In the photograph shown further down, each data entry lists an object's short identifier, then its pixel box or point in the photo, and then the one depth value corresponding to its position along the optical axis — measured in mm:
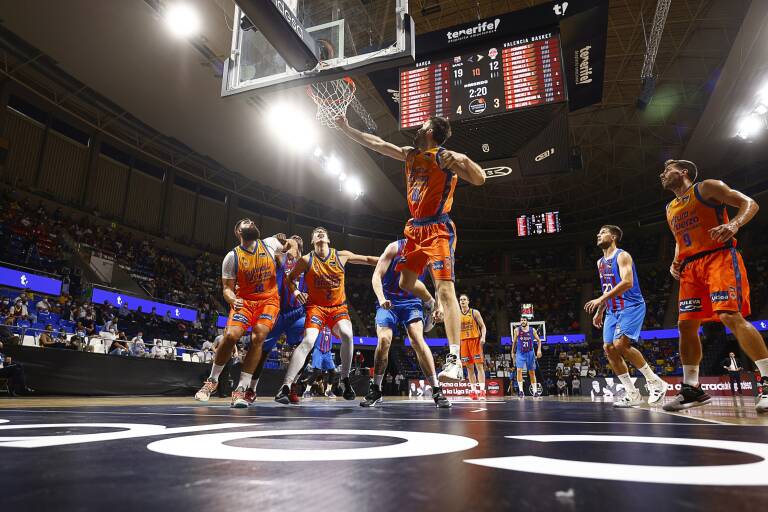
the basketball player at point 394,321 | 4102
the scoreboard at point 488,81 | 8094
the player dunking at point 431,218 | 3434
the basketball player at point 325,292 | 4996
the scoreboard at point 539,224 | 20184
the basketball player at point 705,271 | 3316
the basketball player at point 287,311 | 5453
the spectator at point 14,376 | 7070
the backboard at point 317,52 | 5770
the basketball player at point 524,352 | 11844
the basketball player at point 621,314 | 4836
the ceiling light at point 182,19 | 10625
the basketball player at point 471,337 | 9906
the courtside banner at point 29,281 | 11758
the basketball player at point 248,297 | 4434
